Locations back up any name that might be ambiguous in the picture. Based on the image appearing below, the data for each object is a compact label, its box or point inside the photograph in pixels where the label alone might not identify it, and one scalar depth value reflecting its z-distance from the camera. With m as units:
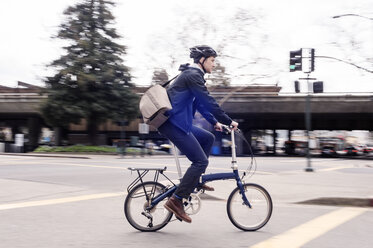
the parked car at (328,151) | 45.65
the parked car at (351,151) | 47.93
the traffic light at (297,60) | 15.12
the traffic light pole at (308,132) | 13.49
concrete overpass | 37.38
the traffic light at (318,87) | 13.95
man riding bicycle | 4.25
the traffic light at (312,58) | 14.60
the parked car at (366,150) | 52.64
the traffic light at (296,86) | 15.34
